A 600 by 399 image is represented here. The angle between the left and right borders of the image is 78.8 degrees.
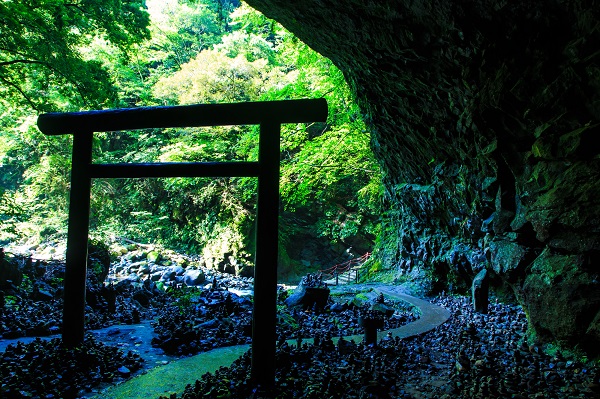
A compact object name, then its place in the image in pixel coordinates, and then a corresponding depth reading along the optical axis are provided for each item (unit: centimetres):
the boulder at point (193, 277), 1416
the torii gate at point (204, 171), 360
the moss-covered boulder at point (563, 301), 390
